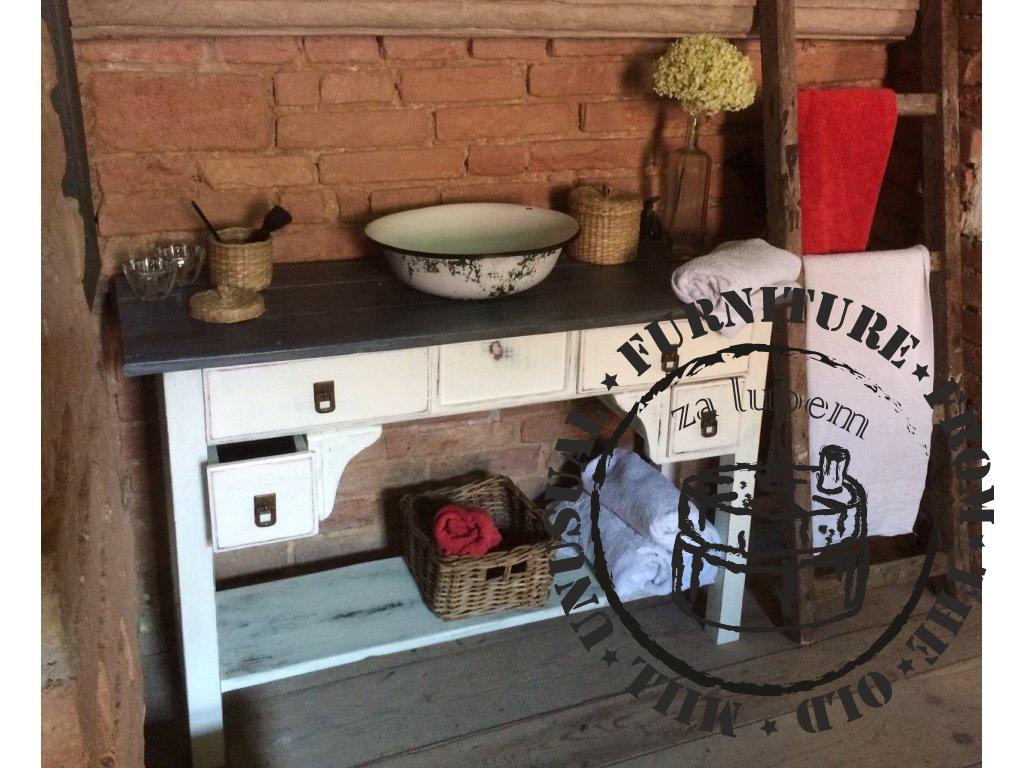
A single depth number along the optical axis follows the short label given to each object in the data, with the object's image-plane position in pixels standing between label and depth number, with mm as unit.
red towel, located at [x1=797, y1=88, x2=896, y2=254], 2180
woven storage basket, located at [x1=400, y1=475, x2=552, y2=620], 2070
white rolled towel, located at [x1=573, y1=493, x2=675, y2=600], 2189
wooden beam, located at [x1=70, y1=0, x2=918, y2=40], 1818
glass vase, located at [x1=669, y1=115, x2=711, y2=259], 2180
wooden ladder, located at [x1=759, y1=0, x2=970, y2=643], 2129
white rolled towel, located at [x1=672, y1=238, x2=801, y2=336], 1905
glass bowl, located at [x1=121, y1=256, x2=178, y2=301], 1824
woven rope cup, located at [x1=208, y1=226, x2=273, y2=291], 1868
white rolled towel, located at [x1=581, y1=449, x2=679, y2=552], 2219
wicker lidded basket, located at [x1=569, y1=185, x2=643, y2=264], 2100
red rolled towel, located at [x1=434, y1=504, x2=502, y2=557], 2109
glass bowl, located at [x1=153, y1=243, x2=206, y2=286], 1928
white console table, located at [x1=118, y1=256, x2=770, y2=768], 1725
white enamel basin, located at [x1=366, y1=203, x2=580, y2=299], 1838
